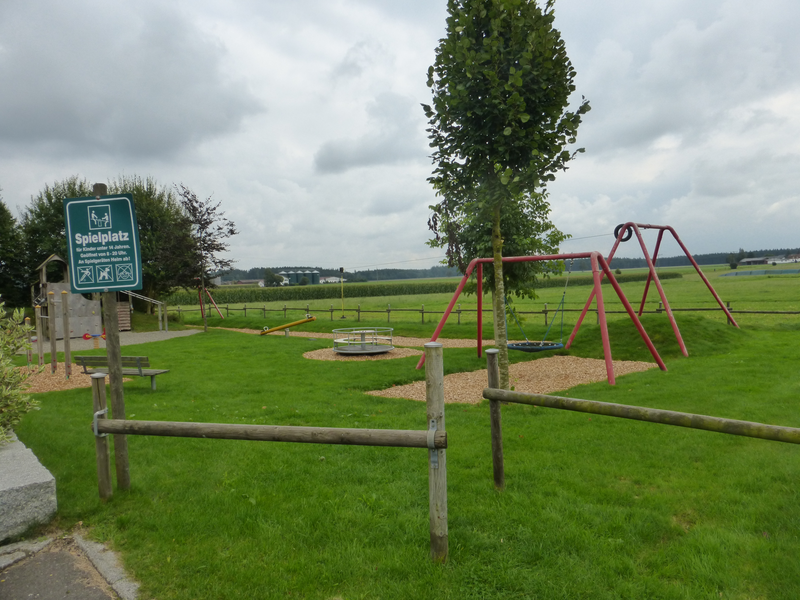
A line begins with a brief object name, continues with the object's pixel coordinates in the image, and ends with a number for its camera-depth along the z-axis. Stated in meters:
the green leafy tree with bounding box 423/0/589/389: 7.13
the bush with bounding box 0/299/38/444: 5.29
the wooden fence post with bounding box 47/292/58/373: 12.03
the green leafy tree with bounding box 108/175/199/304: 25.46
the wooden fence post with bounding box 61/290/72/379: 11.21
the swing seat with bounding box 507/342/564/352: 12.88
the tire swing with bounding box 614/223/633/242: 13.05
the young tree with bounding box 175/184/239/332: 25.45
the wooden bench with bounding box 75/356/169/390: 10.05
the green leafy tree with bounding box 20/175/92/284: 28.69
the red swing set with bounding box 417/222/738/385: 9.65
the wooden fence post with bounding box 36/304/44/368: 12.67
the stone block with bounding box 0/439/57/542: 3.82
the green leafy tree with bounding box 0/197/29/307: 28.00
